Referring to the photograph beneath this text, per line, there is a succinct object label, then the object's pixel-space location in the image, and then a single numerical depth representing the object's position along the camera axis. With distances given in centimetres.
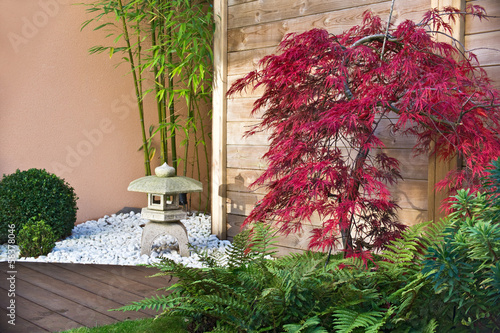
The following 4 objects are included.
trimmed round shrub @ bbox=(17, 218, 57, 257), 326
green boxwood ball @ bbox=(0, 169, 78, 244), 348
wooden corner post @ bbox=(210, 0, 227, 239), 368
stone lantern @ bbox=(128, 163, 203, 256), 331
